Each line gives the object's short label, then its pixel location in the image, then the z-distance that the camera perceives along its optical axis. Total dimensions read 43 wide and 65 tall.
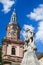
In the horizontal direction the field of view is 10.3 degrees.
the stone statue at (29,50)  12.58
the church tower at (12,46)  53.62
